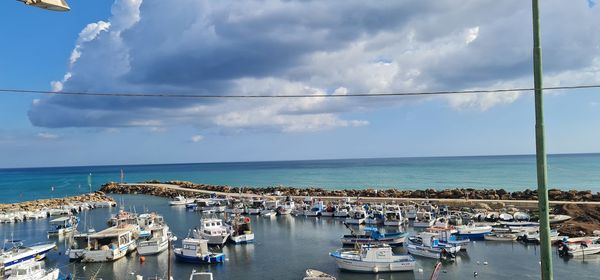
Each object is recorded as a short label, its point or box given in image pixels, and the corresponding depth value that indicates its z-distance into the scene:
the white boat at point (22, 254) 28.32
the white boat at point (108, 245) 32.16
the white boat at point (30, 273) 24.45
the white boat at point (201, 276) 27.22
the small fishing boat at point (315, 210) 56.09
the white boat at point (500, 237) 37.97
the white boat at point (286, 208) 58.53
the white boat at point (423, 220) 45.88
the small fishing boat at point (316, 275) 24.80
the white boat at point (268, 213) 57.23
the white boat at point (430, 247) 31.58
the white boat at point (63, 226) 45.31
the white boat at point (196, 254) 30.95
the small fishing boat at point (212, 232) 37.22
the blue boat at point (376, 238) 35.75
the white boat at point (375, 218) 48.99
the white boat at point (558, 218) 42.04
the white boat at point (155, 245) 34.06
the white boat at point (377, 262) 27.92
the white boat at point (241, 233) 38.09
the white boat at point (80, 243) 33.21
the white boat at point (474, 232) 38.89
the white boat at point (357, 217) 49.56
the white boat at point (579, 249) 31.22
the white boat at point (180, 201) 70.69
